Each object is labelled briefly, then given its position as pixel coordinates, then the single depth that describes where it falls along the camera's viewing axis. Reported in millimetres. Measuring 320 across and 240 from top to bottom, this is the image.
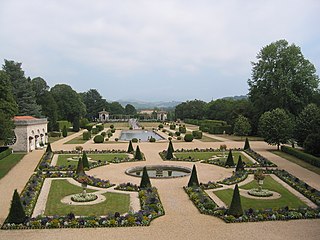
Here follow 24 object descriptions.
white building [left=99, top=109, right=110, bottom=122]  124012
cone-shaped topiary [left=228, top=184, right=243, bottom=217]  16031
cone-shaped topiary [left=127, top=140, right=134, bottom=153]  38375
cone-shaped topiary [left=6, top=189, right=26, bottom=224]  15031
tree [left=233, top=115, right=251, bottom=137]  51375
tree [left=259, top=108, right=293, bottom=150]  39281
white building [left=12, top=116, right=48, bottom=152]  39500
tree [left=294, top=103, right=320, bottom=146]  35562
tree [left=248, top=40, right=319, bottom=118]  51156
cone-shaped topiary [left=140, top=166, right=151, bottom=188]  21266
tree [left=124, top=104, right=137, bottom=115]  164275
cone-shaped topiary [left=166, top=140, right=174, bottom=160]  33812
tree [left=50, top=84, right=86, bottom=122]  83062
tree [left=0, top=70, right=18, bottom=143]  28216
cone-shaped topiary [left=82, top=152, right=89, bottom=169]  28922
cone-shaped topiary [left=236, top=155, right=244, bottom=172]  26789
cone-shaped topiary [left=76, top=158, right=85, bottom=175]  24094
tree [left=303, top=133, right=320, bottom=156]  33250
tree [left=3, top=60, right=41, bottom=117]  59312
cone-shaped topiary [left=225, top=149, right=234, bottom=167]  29730
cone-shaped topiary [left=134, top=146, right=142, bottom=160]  33278
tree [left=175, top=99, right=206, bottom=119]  116125
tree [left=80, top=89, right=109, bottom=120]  129875
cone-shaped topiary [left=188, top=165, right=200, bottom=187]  21781
